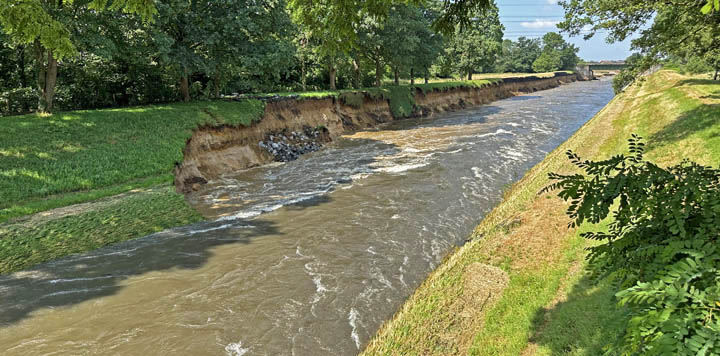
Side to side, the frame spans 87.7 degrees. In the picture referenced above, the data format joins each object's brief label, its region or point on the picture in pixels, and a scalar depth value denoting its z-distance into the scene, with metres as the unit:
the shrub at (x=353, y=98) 34.66
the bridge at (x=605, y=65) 145.21
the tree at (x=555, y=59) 126.19
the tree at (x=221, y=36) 20.27
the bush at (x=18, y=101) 20.12
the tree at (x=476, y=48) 59.47
